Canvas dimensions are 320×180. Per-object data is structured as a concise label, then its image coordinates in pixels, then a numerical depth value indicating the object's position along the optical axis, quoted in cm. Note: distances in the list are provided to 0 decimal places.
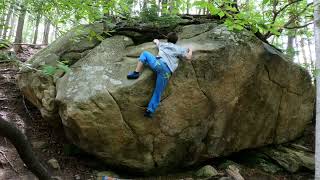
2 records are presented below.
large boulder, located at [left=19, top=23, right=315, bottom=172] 733
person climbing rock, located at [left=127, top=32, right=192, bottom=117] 722
